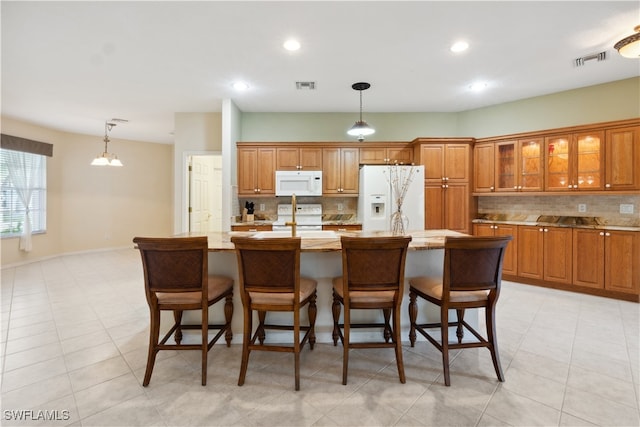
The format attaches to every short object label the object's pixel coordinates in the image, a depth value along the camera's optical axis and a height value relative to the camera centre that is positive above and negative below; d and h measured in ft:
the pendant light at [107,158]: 17.11 +3.39
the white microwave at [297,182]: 15.08 +1.63
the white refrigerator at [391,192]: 13.98 +1.02
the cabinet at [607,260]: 11.07 -1.92
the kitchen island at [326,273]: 7.60 -1.63
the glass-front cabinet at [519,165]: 13.26 +2.27
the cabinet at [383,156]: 15.47 +3.08
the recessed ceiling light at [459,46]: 9.14 +5.44
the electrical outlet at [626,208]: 11.79 +0.18
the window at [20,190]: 16.40 +1.43
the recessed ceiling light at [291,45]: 9.04 +5.44
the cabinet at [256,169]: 15.24 +2.34
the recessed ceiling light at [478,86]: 12.37 +5.60
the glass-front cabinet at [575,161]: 11.90 +2.21
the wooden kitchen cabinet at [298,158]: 15.34 +2.95
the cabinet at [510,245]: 13.66 -1.56
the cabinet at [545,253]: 12.41 -1.84
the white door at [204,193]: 16.07 +1.22
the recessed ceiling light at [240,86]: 12.25 +5.58
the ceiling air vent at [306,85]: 12.24 +5.57
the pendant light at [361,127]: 11.84 +3.60
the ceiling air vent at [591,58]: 9.90 +5.50
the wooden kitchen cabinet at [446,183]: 14.49 +1.51
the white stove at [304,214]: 15.83 -0.07
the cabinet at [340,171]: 15.43 +2.27
